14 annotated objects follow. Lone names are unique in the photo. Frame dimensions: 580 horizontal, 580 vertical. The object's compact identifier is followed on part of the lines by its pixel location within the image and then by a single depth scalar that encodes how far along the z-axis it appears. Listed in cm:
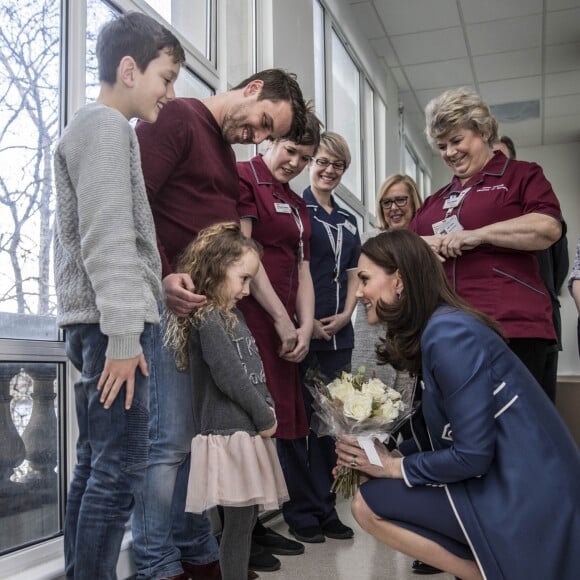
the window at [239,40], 330
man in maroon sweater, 188
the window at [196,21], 295
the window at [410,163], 783
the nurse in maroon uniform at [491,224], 211
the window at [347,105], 527
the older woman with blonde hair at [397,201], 321
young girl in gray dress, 183
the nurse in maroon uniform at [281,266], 243
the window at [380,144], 619
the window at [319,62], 462
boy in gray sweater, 136
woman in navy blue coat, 141
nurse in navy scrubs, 275
